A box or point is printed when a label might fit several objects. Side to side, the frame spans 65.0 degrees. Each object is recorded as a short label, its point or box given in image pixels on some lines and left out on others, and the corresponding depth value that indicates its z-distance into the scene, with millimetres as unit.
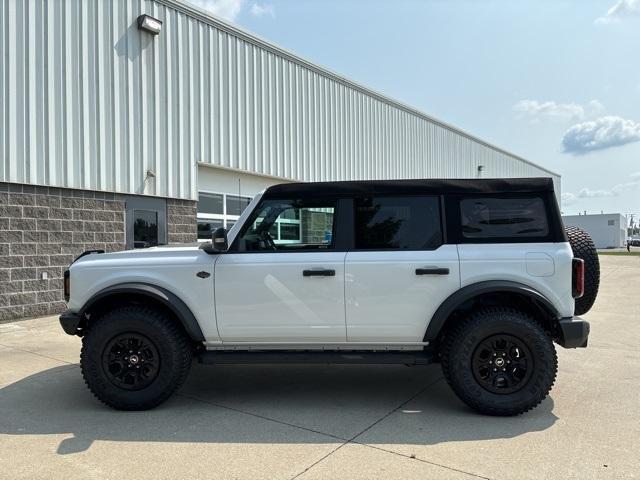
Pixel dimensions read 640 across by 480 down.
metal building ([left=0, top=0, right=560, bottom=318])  8172
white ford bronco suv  4035
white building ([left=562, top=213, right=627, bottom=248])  72000
